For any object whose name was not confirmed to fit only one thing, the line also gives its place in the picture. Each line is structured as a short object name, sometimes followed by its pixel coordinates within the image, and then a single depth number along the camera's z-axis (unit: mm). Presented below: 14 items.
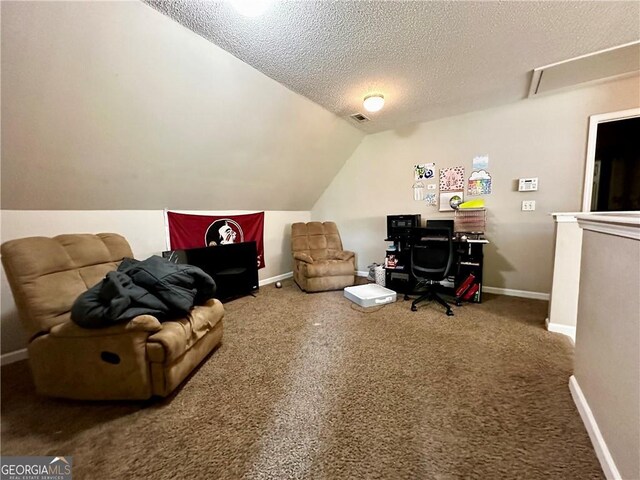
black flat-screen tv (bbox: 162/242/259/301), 2916
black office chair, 2697
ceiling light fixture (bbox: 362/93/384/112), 2748
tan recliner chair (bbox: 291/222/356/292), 3582
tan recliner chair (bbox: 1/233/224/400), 1422
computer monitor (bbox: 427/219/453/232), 3441
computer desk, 3021
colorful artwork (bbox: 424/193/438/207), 3703
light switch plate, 3094
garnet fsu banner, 3010
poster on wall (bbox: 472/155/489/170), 3324
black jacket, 1394
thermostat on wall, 3062
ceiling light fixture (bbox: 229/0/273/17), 1545
